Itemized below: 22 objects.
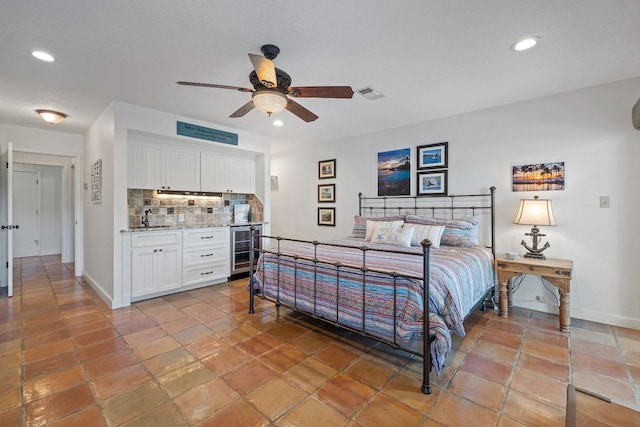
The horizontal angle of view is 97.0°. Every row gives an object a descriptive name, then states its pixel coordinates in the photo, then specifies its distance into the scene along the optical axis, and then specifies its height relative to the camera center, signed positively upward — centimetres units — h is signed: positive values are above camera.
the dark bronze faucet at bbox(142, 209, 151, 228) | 430 -12
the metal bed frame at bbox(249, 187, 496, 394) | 194 -45
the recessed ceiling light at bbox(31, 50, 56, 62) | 239 +135
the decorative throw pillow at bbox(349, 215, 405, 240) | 428 -23
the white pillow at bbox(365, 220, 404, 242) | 387 -19
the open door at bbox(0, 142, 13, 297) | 391 -15
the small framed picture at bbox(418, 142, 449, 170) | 410 +83
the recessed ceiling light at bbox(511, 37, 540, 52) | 219 +133
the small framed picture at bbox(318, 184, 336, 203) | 548 +36
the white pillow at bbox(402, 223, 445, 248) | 348 -27
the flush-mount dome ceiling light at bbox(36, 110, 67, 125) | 379 +130
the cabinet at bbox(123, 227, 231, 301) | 368 -70
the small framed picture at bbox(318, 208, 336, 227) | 547 -9
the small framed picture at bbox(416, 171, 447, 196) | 412 +42
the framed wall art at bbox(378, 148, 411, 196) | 448 +63
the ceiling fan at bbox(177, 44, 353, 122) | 225 +99
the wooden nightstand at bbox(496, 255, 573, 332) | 285 -65
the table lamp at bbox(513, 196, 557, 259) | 308 -6
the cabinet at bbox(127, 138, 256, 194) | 390 +67
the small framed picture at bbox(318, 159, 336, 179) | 547 +84
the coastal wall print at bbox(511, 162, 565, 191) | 327 +42
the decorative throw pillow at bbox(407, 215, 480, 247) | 350 -26
